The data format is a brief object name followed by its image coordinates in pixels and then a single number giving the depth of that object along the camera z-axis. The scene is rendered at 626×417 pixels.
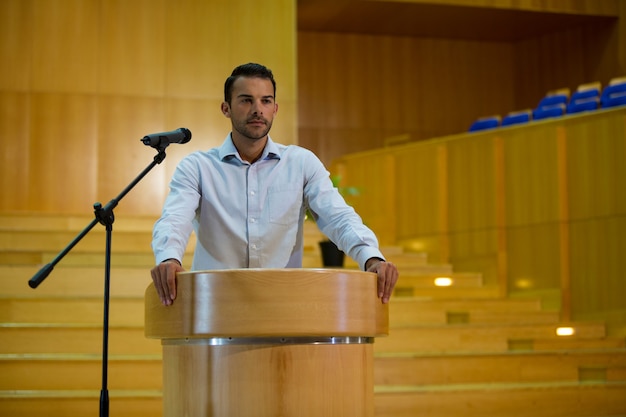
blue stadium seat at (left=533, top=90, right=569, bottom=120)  7.59
